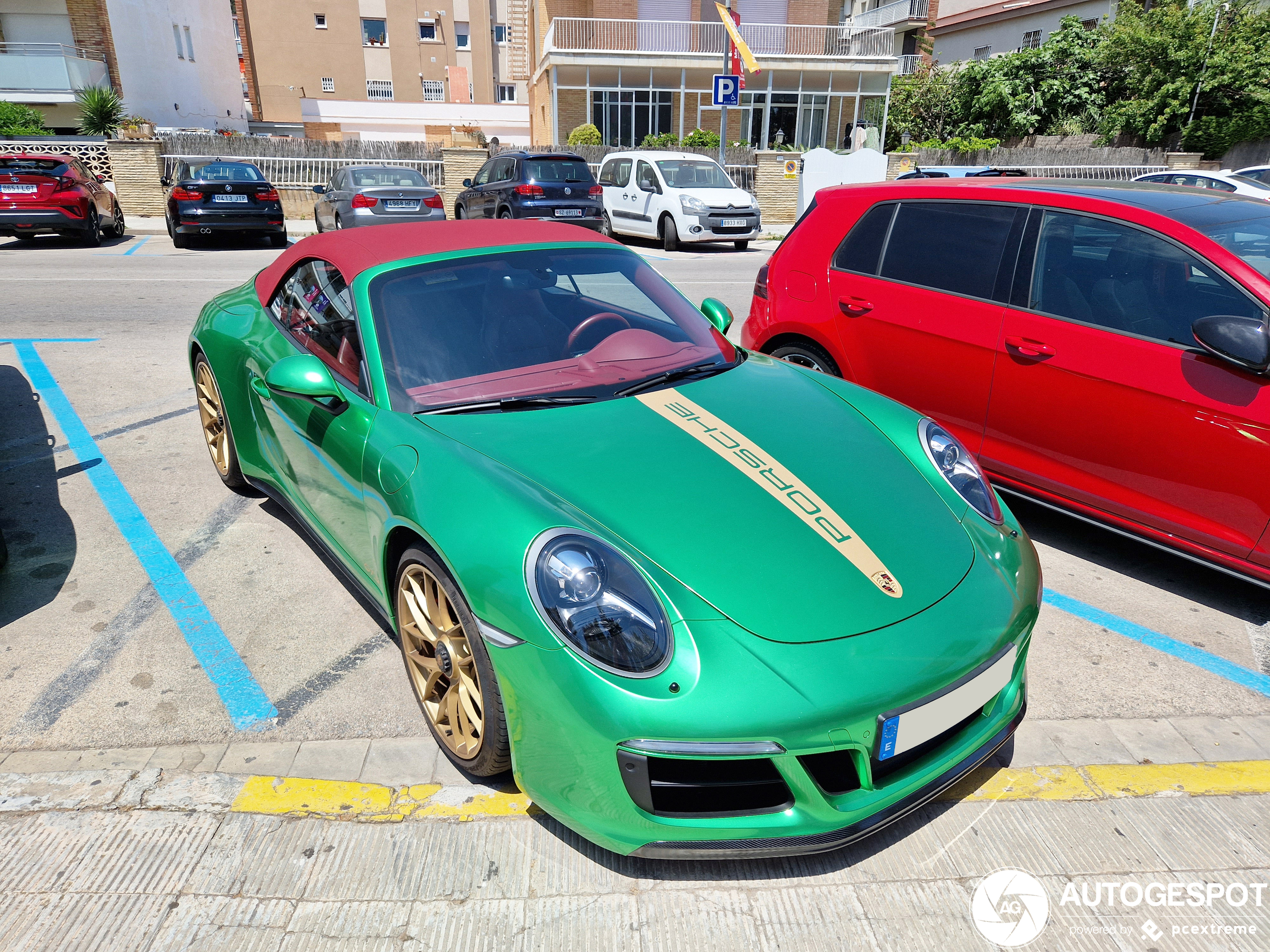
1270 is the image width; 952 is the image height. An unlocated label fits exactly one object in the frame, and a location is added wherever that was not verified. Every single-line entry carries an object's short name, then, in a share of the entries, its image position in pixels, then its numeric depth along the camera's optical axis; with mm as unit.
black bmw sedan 14734
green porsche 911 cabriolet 2086
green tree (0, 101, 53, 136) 26203
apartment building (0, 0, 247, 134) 30422
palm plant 26766
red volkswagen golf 3395
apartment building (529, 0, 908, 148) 30844
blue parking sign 17344
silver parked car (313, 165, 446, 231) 14312
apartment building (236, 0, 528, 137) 51312
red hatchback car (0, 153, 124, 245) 14172
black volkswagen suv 15289
